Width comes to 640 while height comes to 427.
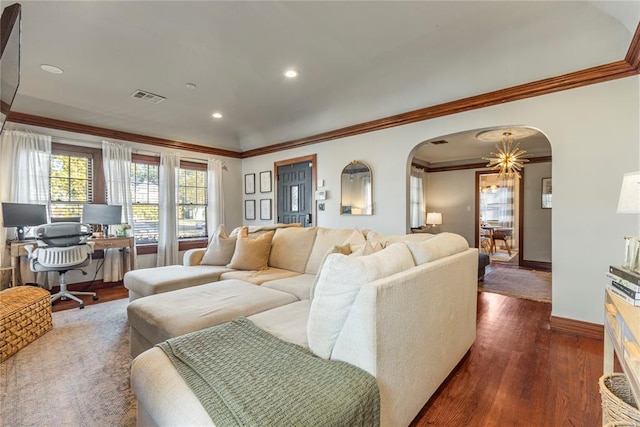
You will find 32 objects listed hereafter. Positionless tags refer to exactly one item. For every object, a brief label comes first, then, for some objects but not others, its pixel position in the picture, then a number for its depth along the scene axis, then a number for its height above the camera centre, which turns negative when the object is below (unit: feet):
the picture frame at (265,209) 19.16 +0.11
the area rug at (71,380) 5.25 -3.71
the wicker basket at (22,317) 7.26 -2.92
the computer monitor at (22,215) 11.23 -0.17
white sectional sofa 3.82 -2.10
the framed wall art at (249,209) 20.18 +0.12
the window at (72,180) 13.51 +1.49
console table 3.09 -1.61
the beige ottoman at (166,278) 8.96 -2.21
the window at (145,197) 15.97 +0.77
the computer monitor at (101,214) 13.47 -0.16
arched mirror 14.09 +1.06
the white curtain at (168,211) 16.56 -0.02
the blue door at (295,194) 16.93 +1.04
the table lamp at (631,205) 4.69 +0.10
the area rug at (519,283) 13.23 -3.85
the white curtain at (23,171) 11.91 +1.70
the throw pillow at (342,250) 6.06 -0.85
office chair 10.80 -1.52
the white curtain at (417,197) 22.82 +1.14
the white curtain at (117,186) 14.58 +1.25
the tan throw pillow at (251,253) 10.55 -1.57
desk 11.44 -1.61
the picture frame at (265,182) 19.02 +1.91
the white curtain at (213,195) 18.83 +1.02
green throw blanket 3.01 -2.06
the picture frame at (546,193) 19.76 +1.20
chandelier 16.51 +3.26
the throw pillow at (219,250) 11.28 -1.56
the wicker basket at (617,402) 3.79 -2.74
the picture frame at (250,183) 20.07 +1.93
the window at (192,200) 17.84 +0.67
